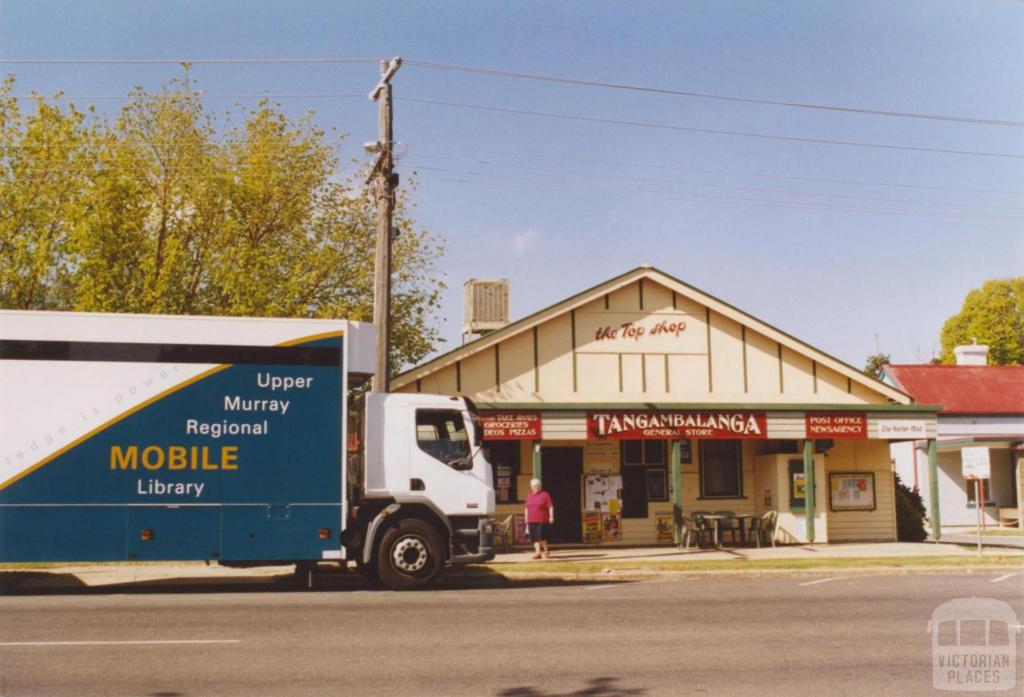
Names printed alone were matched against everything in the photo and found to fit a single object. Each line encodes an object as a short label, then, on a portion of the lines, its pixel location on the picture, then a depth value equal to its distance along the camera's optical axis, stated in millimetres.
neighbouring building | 36844
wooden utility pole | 18531
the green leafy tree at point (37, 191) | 26203
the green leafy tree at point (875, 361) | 88000
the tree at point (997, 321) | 63688
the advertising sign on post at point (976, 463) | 20703
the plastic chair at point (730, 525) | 23875
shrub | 26469
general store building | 23422
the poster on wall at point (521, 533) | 23516
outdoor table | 23391
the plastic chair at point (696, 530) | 23364
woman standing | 20281
